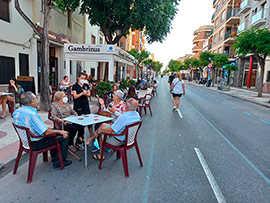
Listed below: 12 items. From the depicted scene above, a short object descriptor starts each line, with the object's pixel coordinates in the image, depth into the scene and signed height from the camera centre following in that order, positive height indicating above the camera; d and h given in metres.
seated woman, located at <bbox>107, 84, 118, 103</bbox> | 7.81 -0.70
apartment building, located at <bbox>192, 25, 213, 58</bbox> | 73.50 +17.89
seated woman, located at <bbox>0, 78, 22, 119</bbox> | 6.91 -0.69
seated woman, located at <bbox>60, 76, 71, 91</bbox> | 9.82 -0.44
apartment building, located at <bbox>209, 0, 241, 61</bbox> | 33.75 +11.10
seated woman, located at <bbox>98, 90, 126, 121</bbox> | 4.76 -0.72
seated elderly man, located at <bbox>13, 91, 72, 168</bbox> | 3.10 -0.75
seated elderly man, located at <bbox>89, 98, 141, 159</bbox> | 3.47 -0.78
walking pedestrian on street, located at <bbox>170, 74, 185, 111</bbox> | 9.23 -0.29
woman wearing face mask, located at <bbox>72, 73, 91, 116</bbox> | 5.05 -0.49
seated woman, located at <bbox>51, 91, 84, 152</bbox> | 4.25 -0.87
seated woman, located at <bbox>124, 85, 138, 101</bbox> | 5.14 -0.37
